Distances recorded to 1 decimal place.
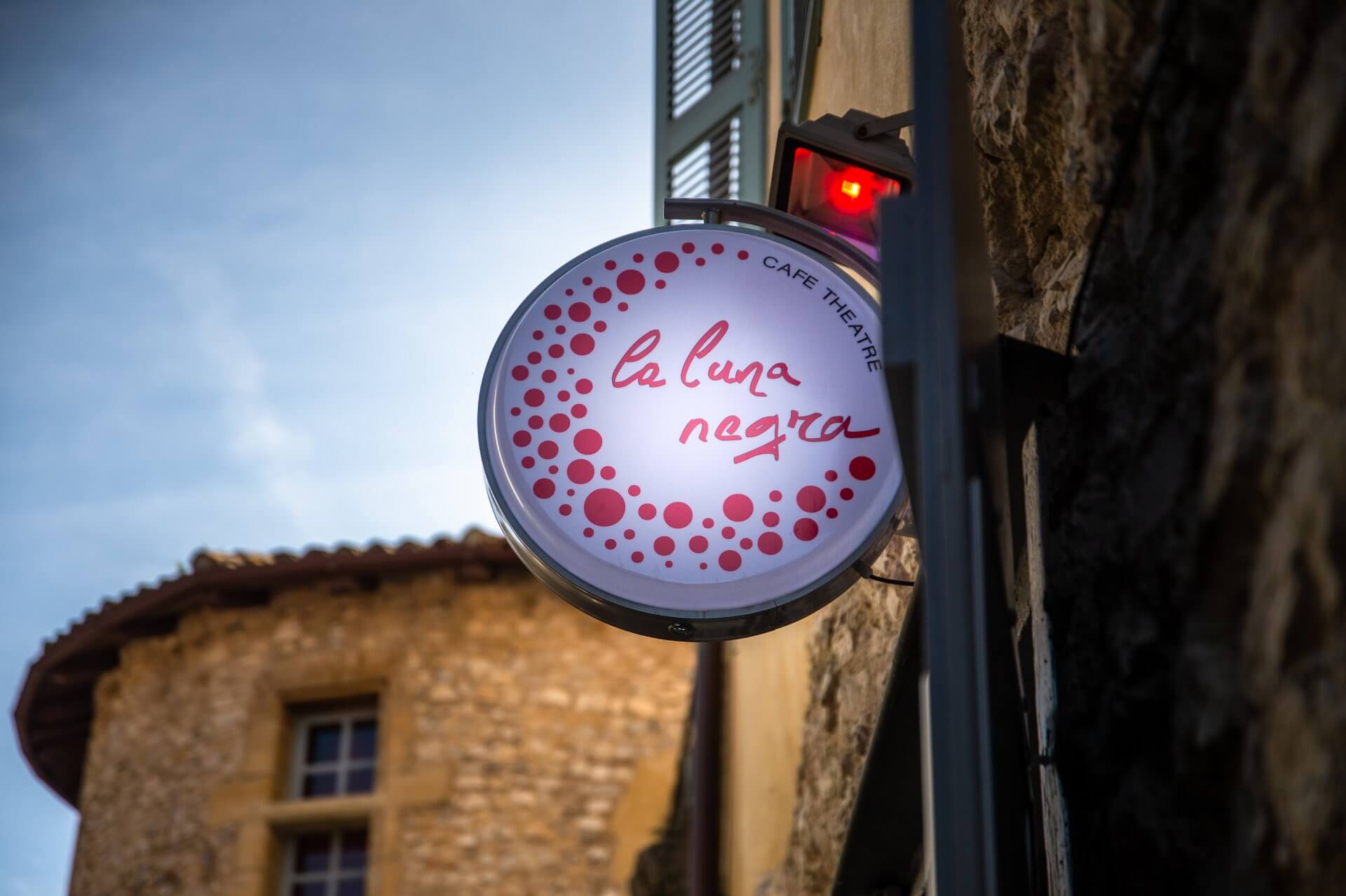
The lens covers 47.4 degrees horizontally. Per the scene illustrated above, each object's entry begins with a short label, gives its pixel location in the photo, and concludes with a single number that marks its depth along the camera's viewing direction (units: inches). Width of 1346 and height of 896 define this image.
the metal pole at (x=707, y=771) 267.4
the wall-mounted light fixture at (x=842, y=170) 127.5
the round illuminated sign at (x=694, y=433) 101.4
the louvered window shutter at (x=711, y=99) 292.7
